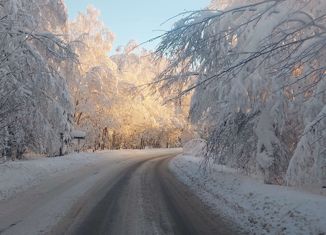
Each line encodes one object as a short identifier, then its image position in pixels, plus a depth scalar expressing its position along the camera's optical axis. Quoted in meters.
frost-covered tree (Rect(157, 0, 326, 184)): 10.06
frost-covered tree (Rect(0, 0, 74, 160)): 16.55
